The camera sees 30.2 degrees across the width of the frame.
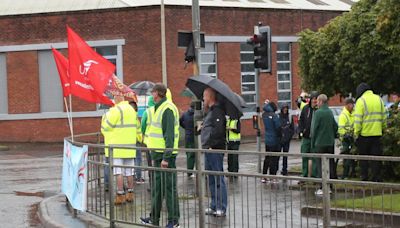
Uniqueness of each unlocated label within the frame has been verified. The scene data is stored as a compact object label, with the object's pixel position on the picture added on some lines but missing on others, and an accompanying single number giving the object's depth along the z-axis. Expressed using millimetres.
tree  17312
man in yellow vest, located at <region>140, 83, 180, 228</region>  9703
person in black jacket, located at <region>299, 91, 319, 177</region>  15312
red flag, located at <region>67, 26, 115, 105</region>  12734
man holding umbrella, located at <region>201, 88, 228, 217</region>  10789
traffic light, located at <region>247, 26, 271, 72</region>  16719
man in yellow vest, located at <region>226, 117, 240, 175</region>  16641
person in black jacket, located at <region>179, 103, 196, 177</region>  17453
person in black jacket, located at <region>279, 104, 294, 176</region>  17016
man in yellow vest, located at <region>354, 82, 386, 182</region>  13742
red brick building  33969
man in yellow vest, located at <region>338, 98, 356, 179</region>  15383
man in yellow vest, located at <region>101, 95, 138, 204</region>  12914
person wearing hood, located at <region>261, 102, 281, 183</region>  16219
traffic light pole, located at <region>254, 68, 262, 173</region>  16717
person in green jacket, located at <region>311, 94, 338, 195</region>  13766
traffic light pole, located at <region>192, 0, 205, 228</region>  9109
